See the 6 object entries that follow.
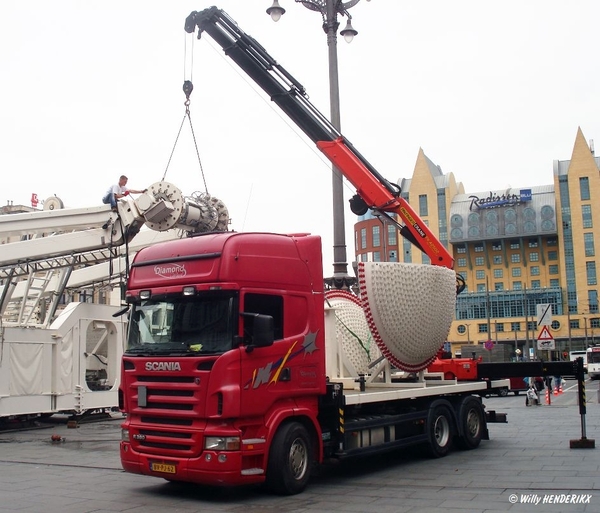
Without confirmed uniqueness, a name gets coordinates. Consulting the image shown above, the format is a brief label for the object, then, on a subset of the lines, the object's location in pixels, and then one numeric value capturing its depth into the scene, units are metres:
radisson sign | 98.19
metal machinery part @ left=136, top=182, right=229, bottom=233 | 15.60
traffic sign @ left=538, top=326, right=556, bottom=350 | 20.64
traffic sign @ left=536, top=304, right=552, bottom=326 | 20.34
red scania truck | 8.86
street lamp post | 14.80
